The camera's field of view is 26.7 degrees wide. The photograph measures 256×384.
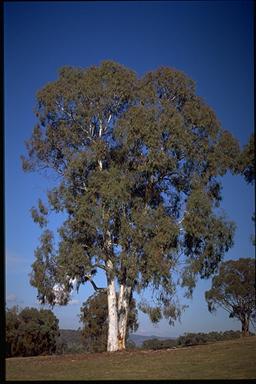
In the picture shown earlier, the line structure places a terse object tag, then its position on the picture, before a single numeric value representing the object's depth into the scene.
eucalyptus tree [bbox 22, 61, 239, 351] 22.67
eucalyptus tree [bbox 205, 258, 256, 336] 46.44
